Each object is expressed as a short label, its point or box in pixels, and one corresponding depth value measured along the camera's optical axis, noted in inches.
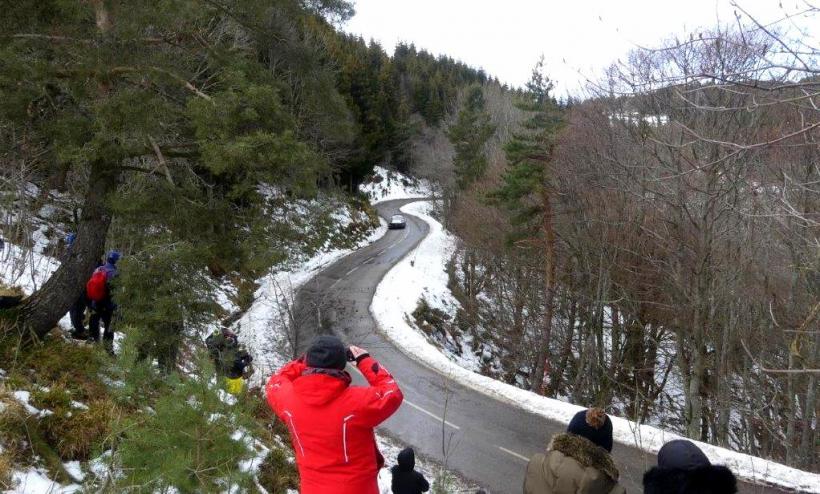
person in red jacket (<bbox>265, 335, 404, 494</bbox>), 111.5
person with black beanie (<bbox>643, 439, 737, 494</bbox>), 92.7
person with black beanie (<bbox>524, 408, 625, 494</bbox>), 119.6
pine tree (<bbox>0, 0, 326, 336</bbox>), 223.5
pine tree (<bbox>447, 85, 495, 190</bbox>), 1408.7
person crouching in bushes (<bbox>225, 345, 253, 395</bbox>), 305.0
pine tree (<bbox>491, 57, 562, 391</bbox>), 676.1
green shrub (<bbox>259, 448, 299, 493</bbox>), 206.4
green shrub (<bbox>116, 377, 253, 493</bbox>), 110.9
